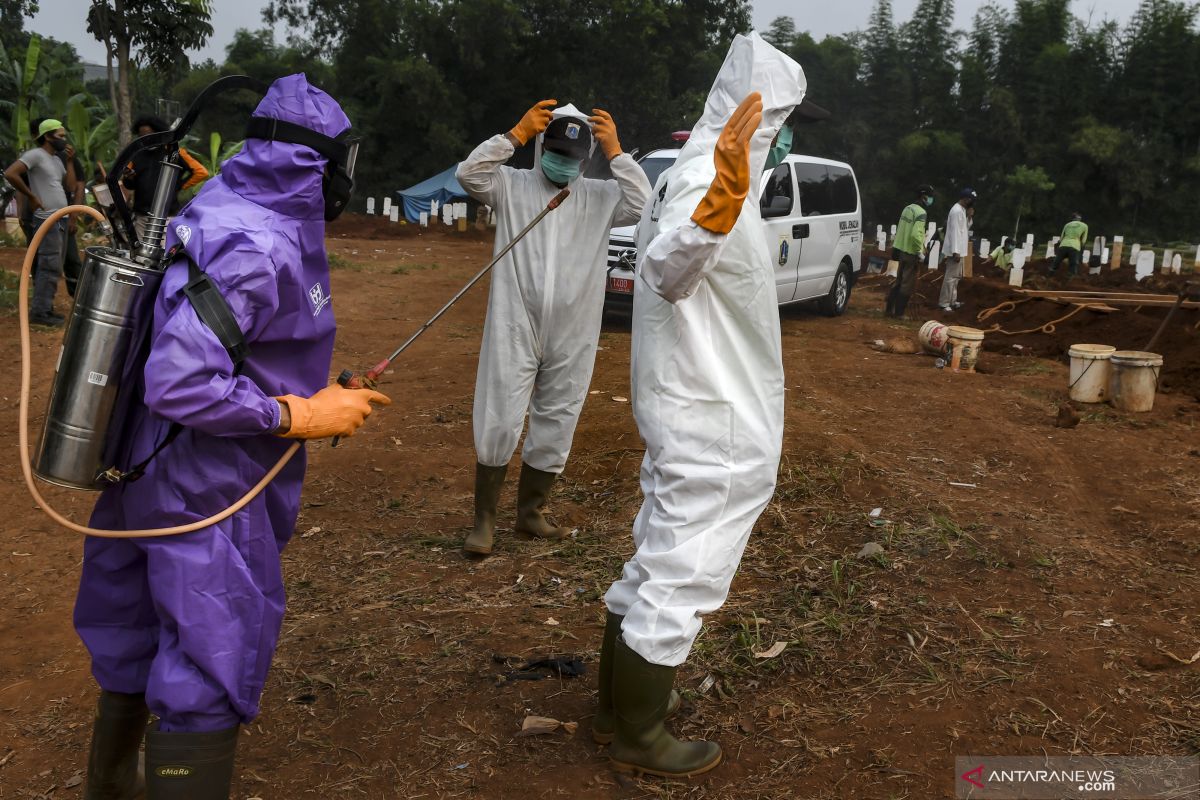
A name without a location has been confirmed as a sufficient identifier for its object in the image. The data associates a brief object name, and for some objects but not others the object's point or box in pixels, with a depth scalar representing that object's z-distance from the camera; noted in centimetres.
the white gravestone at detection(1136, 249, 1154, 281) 1755
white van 1070
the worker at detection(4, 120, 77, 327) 891
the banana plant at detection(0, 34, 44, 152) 1853
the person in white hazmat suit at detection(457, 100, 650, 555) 465
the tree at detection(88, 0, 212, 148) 1995
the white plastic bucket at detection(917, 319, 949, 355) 1017
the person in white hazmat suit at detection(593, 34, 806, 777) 283
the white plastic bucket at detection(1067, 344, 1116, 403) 853
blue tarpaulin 2919
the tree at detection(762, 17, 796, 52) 4194
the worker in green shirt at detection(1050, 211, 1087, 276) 1883
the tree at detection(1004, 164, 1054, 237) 3191
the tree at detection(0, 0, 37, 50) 3458
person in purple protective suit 231
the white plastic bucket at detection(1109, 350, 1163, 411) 826
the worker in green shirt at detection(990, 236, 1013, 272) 2077
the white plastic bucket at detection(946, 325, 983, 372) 986
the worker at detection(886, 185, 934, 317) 1355
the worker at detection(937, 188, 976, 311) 1433
